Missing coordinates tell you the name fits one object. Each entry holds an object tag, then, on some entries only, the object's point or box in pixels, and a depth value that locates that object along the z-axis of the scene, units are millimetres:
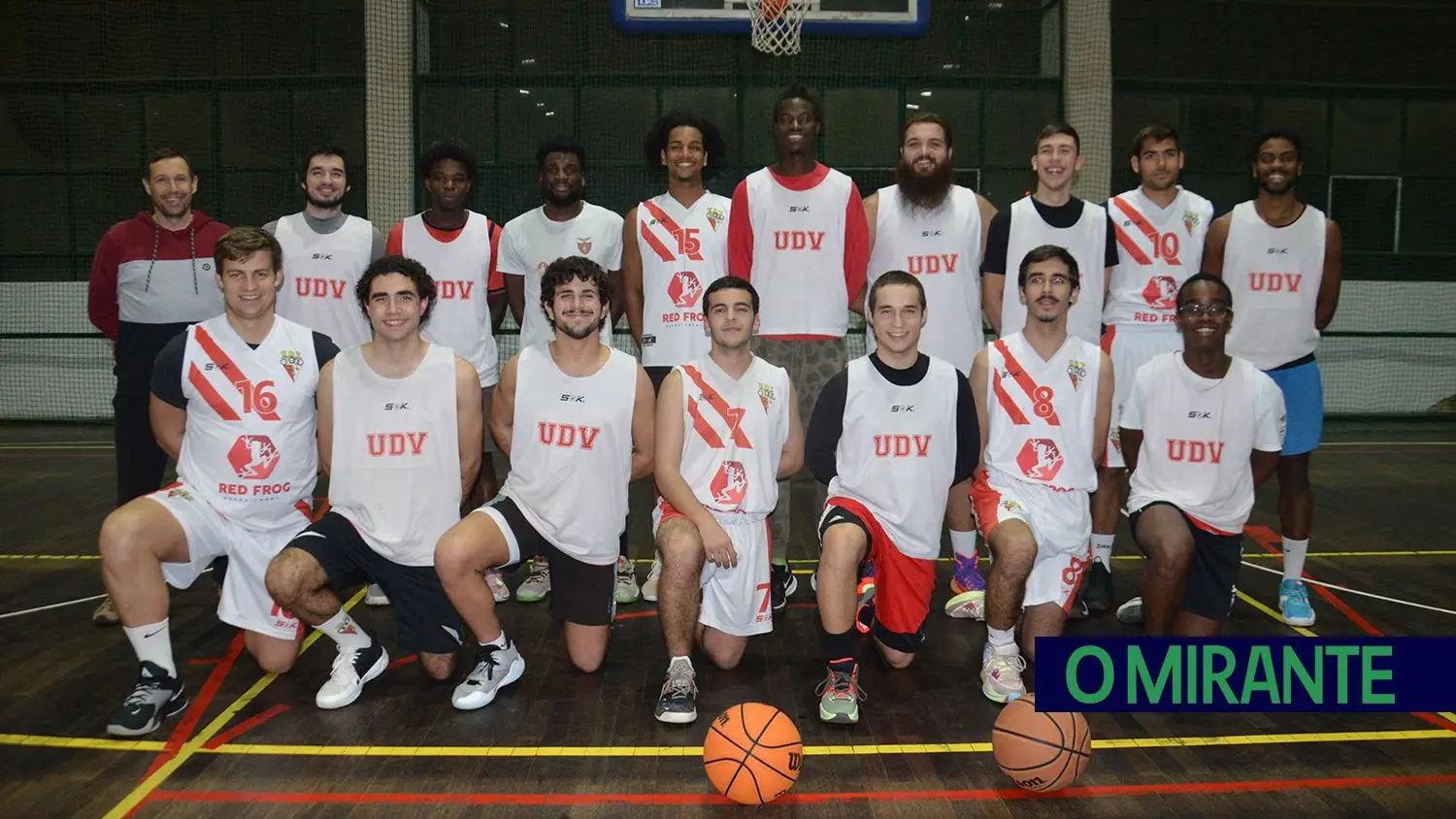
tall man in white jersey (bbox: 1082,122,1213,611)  4969
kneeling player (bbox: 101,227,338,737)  3941
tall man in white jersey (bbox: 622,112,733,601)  4980
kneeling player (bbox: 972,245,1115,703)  4105
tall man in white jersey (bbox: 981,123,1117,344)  4805
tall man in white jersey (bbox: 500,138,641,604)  5043
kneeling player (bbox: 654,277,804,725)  3979
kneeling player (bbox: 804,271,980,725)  3984
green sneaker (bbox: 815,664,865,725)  3639
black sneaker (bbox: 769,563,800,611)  4816
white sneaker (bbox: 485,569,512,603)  5042
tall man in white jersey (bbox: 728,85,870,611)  4812
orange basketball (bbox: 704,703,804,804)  3020
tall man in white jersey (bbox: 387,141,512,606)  5043
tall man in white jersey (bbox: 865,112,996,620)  4836
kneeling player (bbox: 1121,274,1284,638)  4184
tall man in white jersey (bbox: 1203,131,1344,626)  4867
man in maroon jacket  4664
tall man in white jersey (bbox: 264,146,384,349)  4953
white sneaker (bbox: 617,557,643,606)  5066
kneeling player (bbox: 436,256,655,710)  3971
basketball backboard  7789
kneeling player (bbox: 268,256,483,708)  3947
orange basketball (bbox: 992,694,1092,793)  3062
